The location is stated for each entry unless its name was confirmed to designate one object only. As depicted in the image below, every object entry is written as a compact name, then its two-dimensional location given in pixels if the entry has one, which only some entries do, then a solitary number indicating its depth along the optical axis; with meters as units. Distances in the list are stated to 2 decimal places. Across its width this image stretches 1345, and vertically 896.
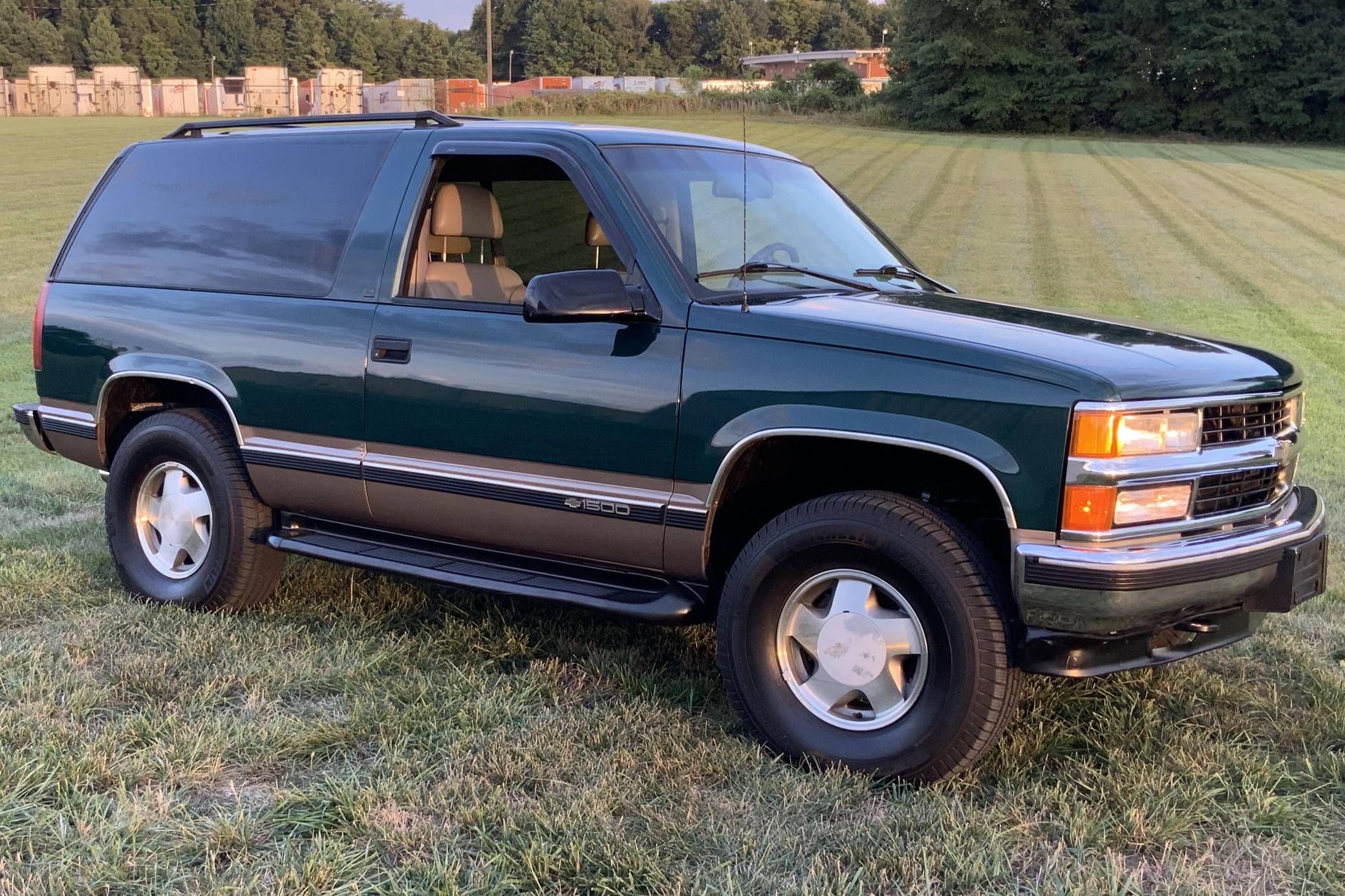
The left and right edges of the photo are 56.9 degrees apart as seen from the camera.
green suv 3.38
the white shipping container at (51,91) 69.50
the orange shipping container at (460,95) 52.84
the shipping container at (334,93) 68.44
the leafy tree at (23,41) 86.19
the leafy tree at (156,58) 92.94
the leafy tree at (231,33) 96.50
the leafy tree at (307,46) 95.75
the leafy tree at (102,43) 90.81
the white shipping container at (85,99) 70.94
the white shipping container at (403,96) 56.09
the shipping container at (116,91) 72.31
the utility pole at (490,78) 48.75
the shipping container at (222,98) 74.51
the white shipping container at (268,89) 73.31
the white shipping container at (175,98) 75.50
